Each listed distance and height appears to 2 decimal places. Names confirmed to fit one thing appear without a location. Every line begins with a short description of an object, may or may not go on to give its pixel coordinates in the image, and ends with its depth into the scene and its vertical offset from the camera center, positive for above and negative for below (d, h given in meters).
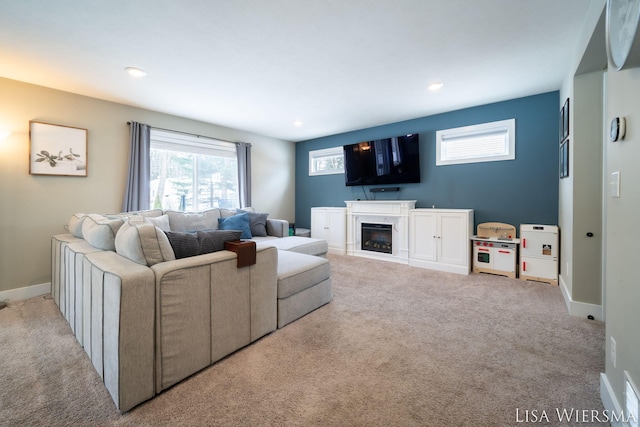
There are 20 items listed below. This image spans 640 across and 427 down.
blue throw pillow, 4.12 -0.18
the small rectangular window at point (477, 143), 3.84 +1.11
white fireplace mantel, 4.46 -0.12
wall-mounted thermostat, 1.17 +0.39
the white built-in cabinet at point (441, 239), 3.83 -0.38
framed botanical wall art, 3.11 +0.76
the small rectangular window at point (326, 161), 5.78 +1.18
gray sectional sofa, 1.36 -0.57
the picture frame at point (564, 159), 2.76 +0.62
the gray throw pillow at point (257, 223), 4.49 -0.17
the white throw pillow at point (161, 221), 3.44 -0.11
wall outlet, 1.28 -0.67
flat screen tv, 4.58 +0.97
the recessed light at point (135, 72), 2.77 +1.50
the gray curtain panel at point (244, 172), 5.14 +0.79
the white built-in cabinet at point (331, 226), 5.22 -0.27
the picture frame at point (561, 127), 3.09 +1.06
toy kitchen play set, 3.34 -0.50
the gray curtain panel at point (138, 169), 3.79 +0.63
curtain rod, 4.11 +1.34
